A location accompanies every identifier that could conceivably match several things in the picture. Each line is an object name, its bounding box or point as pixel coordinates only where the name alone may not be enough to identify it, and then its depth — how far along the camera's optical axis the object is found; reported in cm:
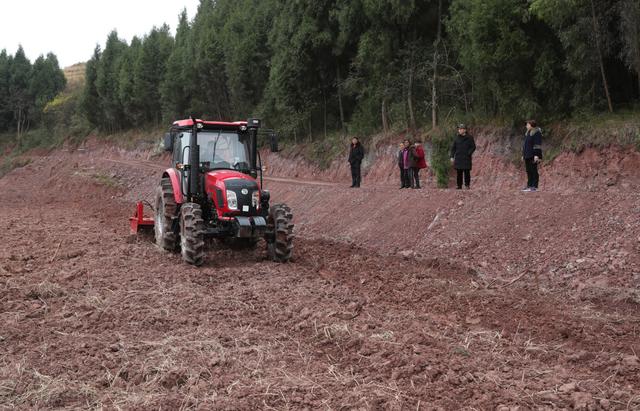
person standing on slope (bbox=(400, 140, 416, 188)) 1530
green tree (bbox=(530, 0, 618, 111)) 1480
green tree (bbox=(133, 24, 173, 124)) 5022
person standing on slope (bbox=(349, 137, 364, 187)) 1680
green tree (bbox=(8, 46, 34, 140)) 7038
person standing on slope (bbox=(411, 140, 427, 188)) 1517
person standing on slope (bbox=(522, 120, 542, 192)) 1149
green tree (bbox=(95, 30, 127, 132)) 5597
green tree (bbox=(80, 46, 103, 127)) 5897
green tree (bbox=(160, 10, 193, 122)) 4384
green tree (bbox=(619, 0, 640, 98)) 1411
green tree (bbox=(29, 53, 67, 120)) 7082
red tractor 912
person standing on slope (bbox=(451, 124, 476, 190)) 1305
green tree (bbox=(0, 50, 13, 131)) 7056
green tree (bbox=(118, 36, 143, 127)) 5214
